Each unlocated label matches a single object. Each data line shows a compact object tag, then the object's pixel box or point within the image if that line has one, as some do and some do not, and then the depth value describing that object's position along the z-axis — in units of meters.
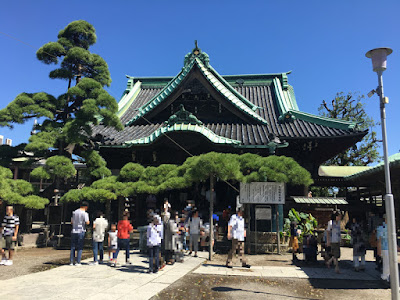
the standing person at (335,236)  9.33
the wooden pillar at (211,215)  10.79
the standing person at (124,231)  9.91
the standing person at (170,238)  9.59
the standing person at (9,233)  9.57
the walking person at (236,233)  9.99
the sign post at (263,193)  12.27
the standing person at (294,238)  11.15
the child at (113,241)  9.70
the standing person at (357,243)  9.49
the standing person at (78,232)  9.54
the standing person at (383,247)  8.15
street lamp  5.68
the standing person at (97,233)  9.67
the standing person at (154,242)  8.62
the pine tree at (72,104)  13.02
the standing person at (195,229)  11.42
